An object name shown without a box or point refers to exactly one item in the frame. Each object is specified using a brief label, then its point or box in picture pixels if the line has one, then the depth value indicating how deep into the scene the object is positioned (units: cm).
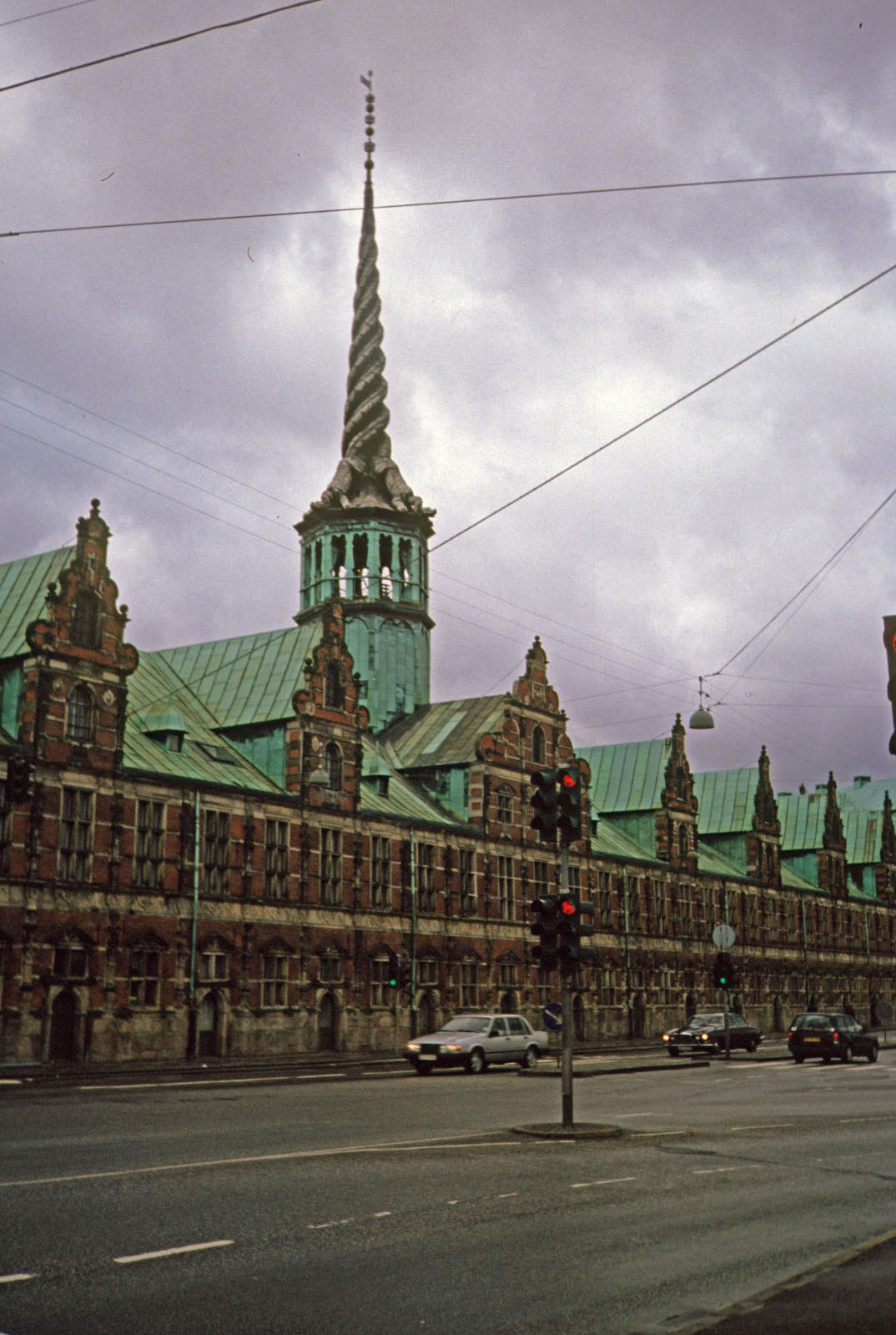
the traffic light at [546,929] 1966
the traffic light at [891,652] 991
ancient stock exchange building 4103
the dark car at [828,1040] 4362
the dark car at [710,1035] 4912
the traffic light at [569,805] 1967
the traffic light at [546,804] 1945
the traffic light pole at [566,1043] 1925
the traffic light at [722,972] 4675
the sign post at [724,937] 4641
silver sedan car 3762
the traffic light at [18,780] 3706
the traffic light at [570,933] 1962
